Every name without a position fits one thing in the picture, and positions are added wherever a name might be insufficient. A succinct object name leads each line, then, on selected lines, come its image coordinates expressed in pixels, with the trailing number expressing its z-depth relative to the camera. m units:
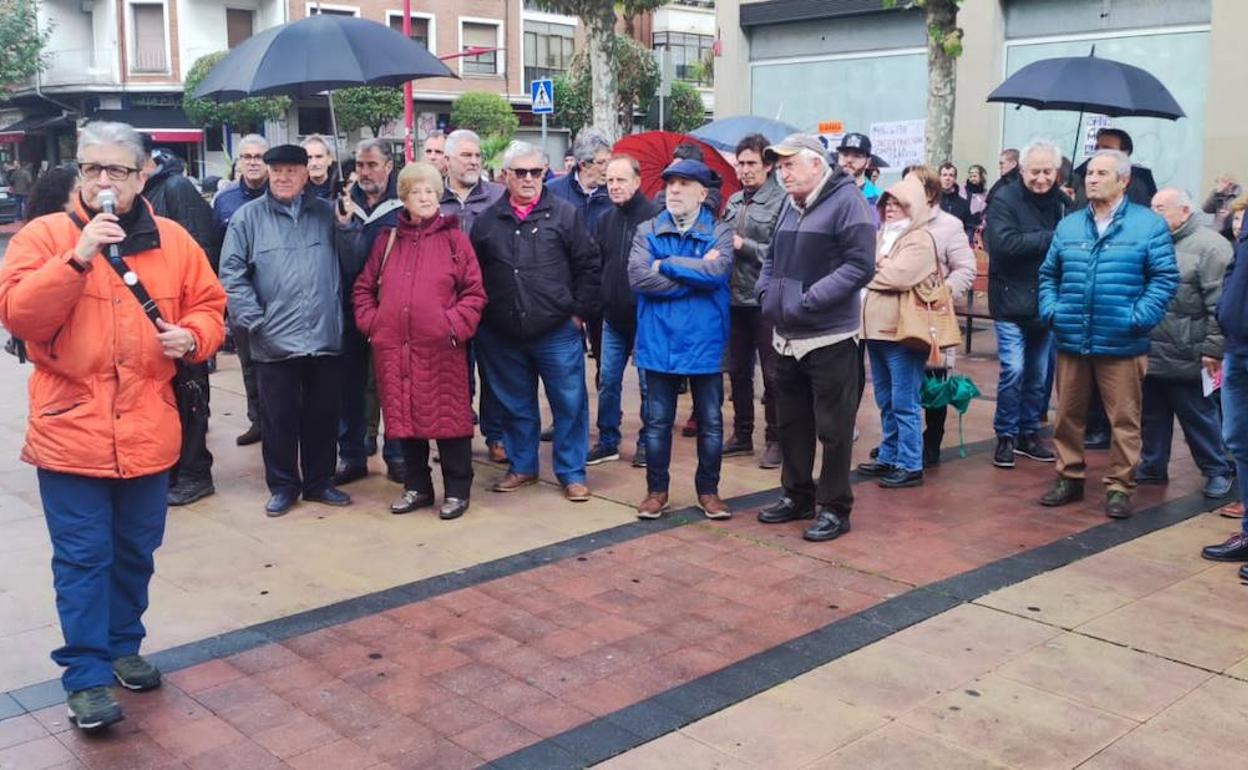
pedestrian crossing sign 19.89
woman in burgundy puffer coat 6.46
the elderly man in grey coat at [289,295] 6.52
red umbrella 9.44
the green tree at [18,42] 36.25
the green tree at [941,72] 13.86
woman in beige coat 7.09
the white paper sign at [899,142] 18.97
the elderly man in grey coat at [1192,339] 6.91
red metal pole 20.03
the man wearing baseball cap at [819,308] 6.02
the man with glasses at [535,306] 6.83
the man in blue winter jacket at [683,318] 6.44
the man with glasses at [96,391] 4.09
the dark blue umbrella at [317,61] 6.89
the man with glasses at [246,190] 7.88
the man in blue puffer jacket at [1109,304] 6.45
